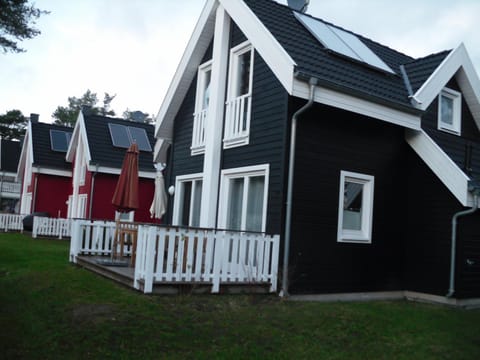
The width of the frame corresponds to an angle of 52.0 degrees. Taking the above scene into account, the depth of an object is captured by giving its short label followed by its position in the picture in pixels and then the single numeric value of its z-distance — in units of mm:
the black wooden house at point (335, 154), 9016
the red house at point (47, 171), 25484
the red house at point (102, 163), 21797
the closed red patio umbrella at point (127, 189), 10820
